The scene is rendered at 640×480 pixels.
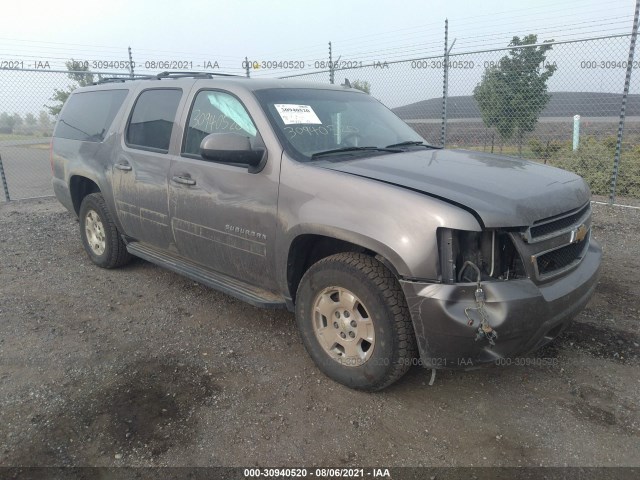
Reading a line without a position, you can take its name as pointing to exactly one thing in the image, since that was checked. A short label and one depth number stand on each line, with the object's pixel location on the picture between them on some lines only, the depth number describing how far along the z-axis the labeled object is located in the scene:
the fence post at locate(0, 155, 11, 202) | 8.76
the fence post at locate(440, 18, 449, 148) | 8.03
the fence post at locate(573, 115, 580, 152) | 9.17
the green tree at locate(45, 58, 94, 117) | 10.18
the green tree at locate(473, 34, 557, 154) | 8.31
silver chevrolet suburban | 2.44
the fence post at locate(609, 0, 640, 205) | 6.44
